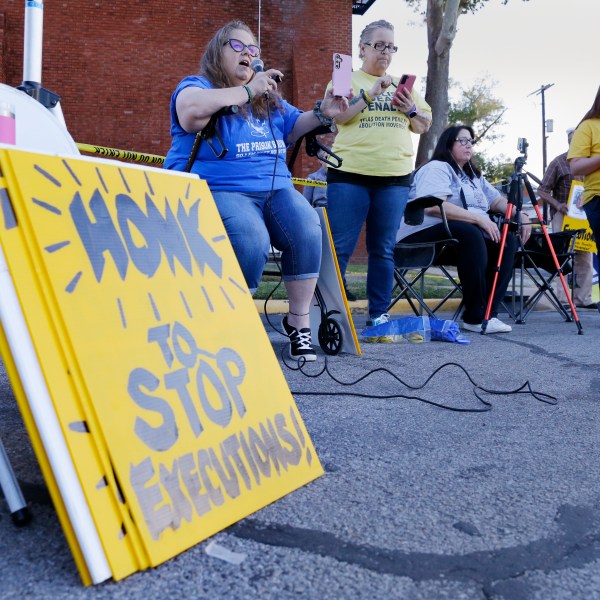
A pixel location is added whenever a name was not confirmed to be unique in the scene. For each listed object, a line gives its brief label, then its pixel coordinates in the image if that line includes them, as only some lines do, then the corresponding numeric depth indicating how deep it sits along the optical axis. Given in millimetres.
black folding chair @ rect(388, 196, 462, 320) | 5156
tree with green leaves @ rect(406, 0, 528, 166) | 13805
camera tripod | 5141
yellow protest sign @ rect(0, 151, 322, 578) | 1251
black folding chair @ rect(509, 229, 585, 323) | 5906
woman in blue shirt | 3043
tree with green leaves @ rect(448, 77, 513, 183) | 41688
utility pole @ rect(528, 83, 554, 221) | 40334
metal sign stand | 2656
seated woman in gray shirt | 5184
